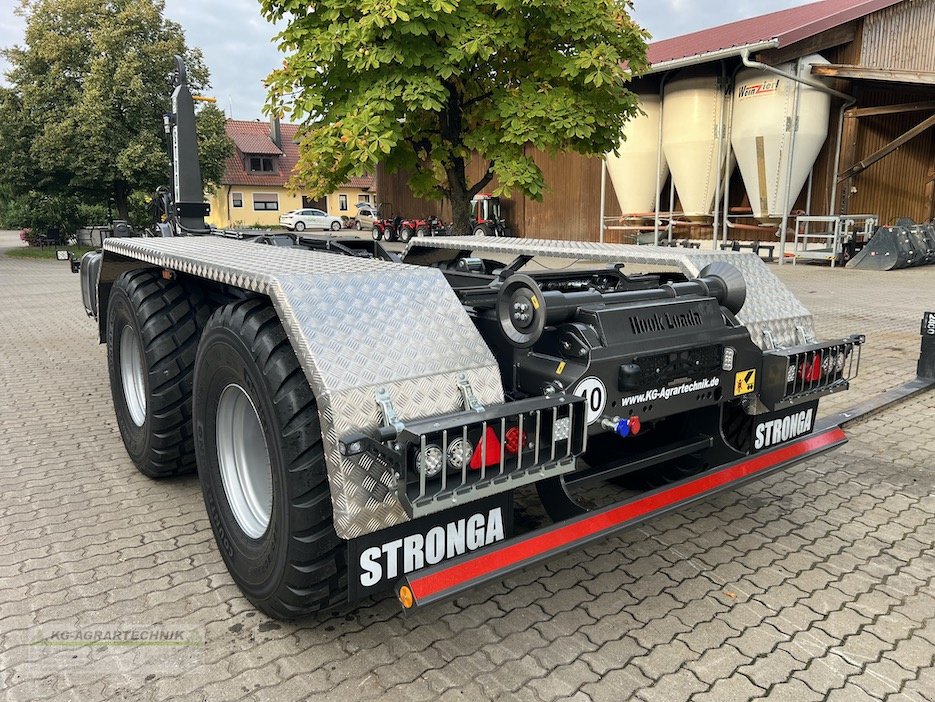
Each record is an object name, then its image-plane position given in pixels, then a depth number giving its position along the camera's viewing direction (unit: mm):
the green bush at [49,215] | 30203
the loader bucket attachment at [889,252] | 17672
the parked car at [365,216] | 47912
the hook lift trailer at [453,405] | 2277
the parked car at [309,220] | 43244
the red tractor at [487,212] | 28984
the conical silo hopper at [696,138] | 20438
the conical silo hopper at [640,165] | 21969
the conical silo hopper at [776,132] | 18922
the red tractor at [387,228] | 34906
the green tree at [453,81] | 8836
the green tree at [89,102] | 24141
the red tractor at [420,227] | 32156
